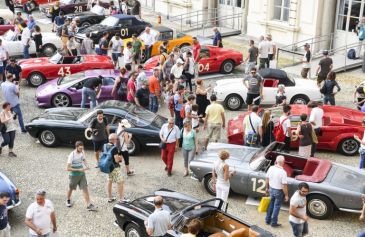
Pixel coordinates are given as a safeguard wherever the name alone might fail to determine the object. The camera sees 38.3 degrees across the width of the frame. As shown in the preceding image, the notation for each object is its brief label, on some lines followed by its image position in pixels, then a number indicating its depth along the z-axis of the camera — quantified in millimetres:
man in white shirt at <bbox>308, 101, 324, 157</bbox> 12672
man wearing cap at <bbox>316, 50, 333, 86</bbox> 16938
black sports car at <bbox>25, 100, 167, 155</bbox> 13133
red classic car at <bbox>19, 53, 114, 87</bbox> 18047
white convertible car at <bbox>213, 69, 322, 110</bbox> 16125
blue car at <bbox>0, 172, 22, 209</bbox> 9883
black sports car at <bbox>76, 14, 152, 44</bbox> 23156
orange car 21641
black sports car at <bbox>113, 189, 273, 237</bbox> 8352
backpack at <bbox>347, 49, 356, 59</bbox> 20703
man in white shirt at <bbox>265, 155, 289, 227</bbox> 9617
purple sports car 15914
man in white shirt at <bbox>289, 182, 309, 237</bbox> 8781
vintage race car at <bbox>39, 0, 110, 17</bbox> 29125
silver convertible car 10203
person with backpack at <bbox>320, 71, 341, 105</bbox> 14914
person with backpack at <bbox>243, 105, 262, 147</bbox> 12547
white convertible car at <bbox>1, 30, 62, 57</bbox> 21016
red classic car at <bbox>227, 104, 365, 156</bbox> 13227
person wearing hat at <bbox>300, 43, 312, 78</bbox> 18516
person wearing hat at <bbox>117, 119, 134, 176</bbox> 11727
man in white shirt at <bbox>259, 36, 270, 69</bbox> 19094
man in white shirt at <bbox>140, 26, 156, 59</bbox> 21406
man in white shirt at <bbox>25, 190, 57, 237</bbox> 8289
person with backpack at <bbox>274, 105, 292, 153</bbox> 12552
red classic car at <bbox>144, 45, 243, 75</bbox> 19688
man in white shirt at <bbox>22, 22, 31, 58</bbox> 20594
